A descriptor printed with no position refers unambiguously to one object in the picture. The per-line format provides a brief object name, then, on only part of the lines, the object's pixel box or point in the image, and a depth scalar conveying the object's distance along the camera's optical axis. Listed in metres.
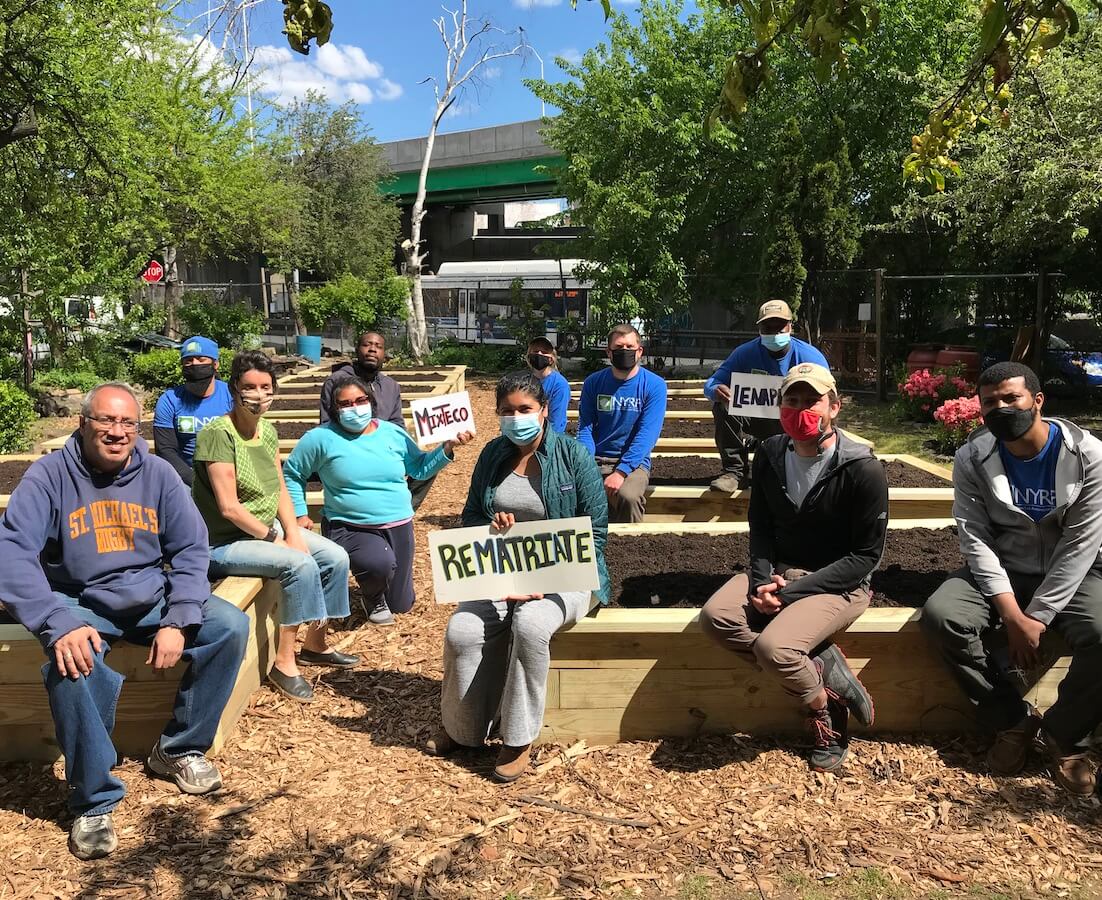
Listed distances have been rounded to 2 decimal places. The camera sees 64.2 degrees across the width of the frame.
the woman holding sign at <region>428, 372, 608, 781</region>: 3.74
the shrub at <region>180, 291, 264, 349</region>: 24.47
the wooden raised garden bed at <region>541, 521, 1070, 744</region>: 3.96
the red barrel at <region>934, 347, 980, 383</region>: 14.52
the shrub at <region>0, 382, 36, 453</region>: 11.56
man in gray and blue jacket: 3.66
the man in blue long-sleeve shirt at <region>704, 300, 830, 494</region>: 6.19
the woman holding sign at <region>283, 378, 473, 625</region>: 5.27
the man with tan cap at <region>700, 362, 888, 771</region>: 3.69
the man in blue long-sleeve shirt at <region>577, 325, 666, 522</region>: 6.07
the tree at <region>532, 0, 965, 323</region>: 18.25
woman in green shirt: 4.44
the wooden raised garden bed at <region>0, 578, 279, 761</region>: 3.76
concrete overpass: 39.64
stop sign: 22.41
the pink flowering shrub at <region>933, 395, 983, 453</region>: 9.88
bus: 30.43
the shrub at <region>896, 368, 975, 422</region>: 12.47
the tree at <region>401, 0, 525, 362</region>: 26.64
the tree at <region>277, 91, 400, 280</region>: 36.91
